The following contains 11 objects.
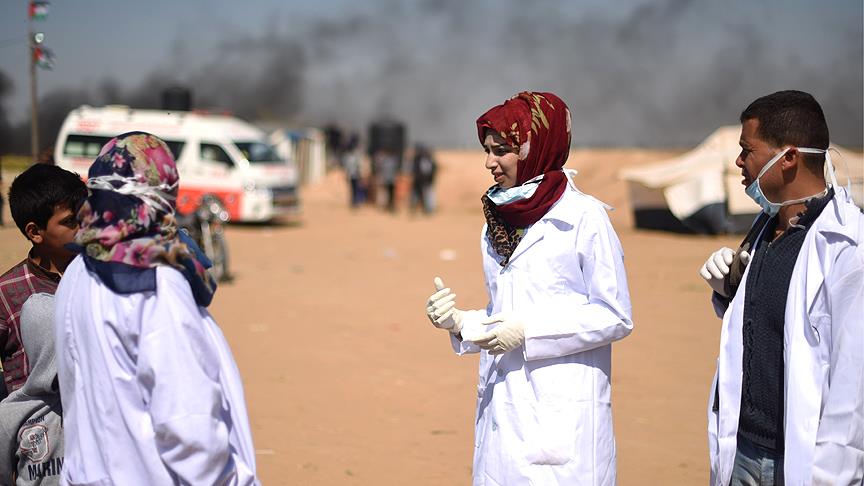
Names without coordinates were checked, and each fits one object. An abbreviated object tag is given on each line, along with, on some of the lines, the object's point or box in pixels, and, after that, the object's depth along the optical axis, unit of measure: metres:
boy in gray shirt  2.81
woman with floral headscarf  2.36
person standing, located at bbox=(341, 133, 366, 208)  26.70
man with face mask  2.51
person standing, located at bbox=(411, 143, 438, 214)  24.11
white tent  17.66
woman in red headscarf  2.99
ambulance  18.88
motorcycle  11.64
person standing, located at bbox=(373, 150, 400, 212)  24.95
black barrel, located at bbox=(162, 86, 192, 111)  23.02
